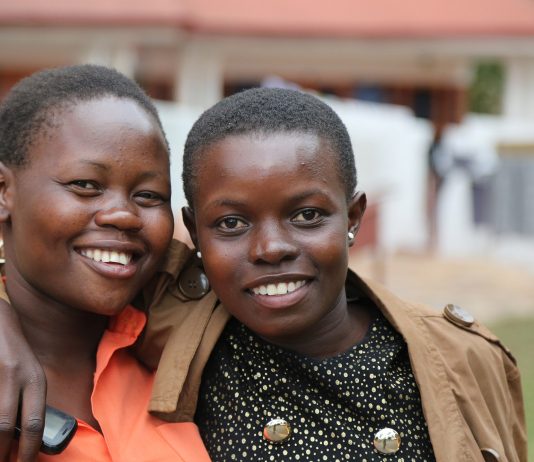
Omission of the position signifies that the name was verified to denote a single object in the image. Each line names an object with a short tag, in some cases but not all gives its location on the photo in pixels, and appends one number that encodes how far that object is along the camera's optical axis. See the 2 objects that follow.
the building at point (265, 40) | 9.55
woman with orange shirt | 2.20
